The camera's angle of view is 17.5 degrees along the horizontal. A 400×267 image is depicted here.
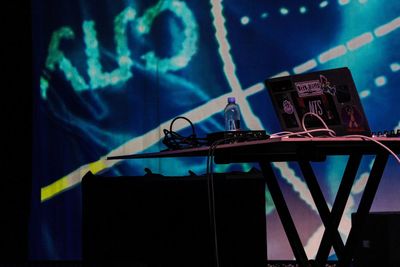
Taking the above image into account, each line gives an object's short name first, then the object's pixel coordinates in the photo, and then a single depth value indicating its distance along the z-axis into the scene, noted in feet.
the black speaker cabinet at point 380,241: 22.07
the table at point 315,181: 17.95
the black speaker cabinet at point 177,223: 21.93
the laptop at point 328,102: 18.30
